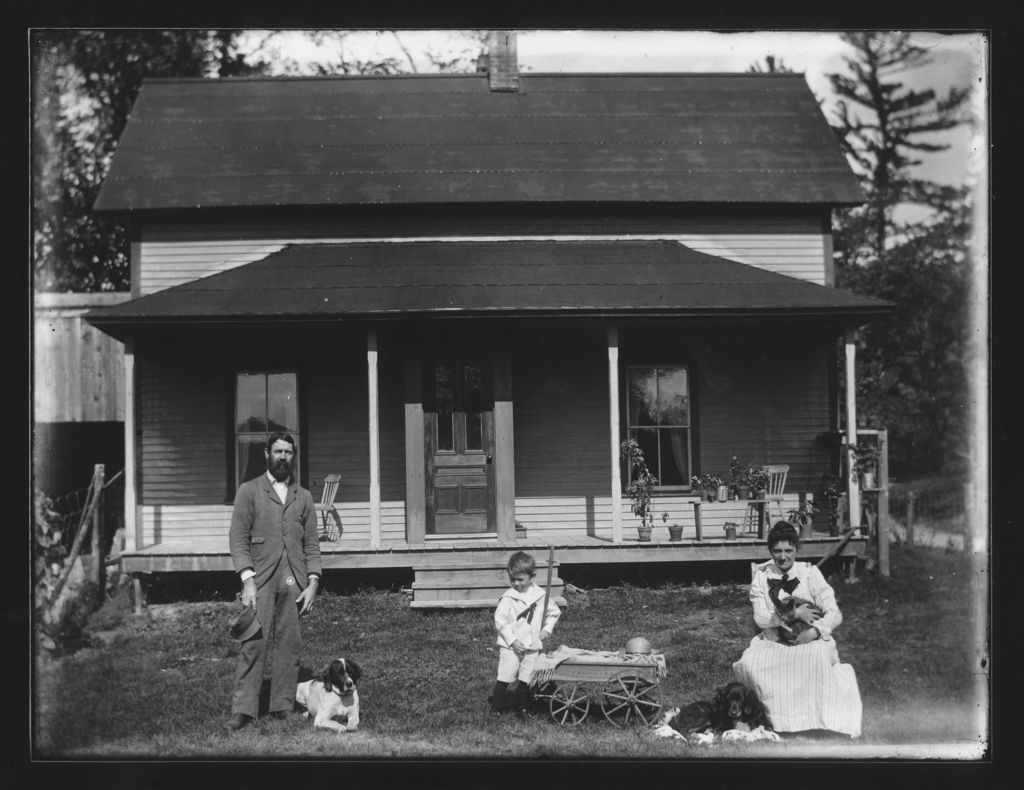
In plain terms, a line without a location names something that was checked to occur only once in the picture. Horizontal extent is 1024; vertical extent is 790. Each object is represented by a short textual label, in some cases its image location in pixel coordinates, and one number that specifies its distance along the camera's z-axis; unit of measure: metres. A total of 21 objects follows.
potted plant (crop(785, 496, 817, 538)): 12.37
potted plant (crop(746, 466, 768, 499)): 12.84
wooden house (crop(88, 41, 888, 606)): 12.35
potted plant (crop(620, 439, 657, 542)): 12.36
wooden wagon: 7.22
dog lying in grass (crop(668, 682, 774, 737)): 6.72
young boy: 7.48
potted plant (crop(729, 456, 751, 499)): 13.13
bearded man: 7.31
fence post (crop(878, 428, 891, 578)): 12.27
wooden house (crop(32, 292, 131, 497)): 15.28
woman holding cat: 6.61
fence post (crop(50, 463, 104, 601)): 11.72
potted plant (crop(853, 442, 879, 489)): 12.39
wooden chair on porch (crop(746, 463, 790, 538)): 12.71
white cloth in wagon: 7.28
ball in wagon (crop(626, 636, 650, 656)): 7.51
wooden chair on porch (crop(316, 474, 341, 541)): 13.05
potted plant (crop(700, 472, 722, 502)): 13.17
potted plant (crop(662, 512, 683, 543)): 12.34
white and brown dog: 7.11
